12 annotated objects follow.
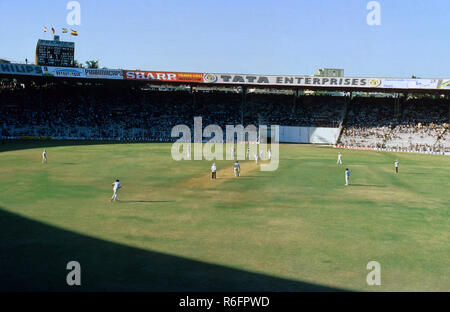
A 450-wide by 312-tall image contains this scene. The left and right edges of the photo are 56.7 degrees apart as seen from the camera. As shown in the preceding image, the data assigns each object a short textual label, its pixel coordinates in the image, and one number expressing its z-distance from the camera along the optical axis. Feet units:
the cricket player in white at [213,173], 117.75
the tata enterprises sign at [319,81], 253.65
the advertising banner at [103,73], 254.47
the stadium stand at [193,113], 259.60
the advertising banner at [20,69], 239.30
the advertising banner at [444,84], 247.91
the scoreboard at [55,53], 264.93
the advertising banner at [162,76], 256.52
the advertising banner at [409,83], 251.80
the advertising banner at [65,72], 249.34
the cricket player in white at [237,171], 124.62
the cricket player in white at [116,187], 85.76
